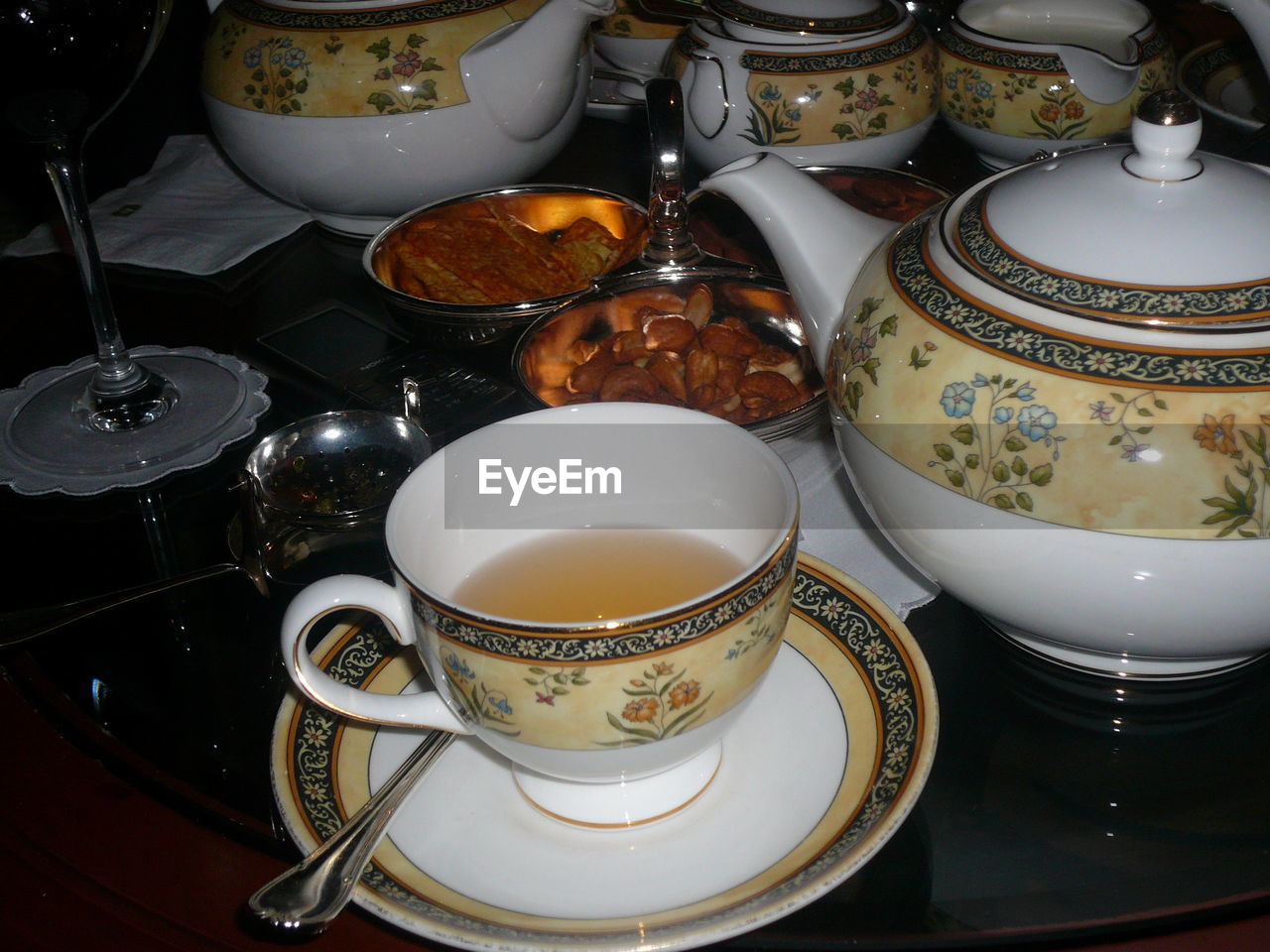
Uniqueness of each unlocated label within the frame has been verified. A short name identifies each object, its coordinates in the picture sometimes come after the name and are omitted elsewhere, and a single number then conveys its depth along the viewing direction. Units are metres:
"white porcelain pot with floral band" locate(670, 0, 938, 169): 0.84
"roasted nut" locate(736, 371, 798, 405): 0.66
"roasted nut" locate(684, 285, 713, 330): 0.75
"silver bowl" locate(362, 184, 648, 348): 0.75
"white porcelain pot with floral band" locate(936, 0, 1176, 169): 0.81
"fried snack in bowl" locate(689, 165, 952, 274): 0.80
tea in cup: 0.37
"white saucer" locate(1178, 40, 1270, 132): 0.90
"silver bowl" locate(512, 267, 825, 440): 0.71
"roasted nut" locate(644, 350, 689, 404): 0.67
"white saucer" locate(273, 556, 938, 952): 0.37
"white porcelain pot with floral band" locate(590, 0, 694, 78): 1.13
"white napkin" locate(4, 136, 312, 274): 0.93
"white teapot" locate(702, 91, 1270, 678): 0.39
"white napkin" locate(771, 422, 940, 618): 0.56
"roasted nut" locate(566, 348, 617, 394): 0.69
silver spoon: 0.37
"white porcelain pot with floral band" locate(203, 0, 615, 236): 0.85
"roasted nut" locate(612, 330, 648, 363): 0.70
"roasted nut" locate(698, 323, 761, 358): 0.71
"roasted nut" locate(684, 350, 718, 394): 0.68
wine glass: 0.62
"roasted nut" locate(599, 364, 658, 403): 0.67
